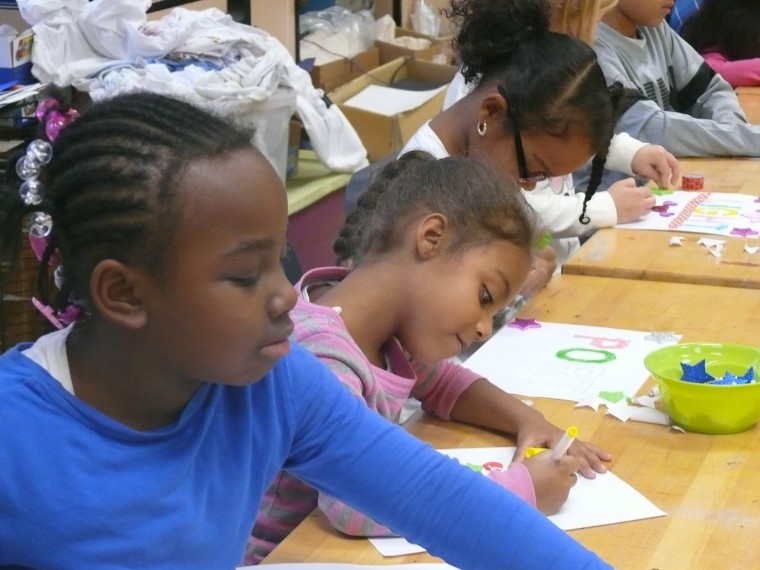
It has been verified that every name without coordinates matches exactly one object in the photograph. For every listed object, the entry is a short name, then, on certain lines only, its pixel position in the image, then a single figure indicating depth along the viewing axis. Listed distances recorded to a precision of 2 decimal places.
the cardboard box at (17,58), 2.54
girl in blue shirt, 0.76
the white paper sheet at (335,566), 1.02
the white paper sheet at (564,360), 1.43
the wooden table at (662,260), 1.84
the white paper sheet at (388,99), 3.78
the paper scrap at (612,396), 1.38
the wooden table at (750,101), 3.28
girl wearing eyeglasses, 1.81
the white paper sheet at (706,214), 2.10
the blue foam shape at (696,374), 1.33
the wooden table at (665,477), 1.04
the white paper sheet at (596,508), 1.07
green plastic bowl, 1.26
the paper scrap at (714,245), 1.95
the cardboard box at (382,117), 3.69
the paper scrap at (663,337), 1.57
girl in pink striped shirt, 1.21
